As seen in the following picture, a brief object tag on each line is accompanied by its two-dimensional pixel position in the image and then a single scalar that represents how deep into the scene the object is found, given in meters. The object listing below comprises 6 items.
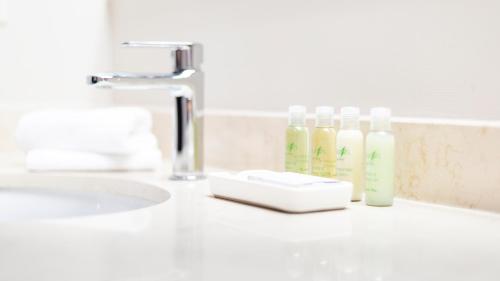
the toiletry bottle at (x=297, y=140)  1.29
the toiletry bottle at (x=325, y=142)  1.25
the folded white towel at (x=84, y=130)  1.49
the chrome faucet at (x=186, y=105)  1.41
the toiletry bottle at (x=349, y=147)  1.23
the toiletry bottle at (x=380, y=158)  1.20
